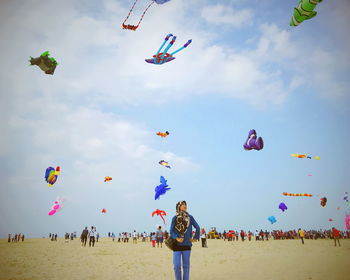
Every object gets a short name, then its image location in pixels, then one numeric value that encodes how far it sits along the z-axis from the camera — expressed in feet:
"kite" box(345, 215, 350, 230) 92.94
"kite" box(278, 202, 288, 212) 93.61
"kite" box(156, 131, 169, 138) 70.93
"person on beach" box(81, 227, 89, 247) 75.01
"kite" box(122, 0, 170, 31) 33.46
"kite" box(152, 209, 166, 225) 83.70
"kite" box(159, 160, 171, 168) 73.21
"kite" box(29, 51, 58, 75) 39.22
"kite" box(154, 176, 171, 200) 65.62
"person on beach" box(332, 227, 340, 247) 67.36
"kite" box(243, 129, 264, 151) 47.55
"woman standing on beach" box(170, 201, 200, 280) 14.66
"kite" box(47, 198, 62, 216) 67.64
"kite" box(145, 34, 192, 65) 35.60
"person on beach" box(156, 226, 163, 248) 74.28
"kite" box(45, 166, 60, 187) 62.63
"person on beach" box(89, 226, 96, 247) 68.63
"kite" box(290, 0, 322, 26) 25.52
